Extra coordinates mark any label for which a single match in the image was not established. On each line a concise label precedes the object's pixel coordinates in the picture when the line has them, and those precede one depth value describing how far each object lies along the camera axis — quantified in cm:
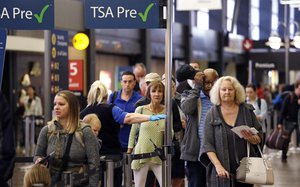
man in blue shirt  1869
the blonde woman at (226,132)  1368
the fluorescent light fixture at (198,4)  3370
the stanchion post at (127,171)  1402
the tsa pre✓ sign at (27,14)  1541
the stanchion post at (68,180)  1162
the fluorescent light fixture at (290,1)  3472
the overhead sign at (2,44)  1417
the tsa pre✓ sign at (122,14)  1487
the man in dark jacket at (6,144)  1027
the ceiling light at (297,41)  4641
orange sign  3110
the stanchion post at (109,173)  1317
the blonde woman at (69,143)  1191
